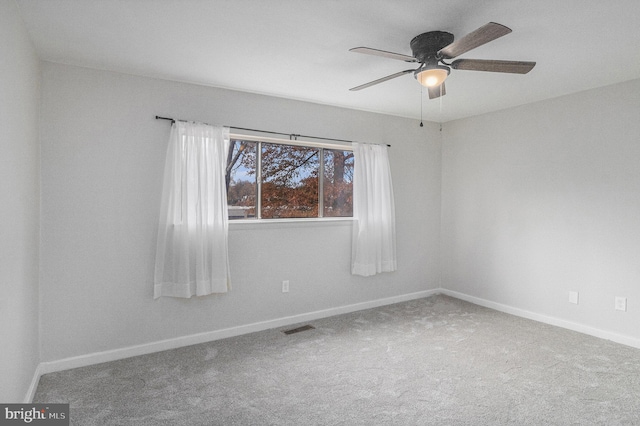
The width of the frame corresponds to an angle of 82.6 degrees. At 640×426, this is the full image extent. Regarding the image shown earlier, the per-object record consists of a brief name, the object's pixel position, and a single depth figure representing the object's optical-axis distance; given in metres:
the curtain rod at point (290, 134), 3.26
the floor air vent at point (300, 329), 3.63
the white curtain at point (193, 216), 3.17
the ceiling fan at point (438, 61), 2.15
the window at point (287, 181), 3.71
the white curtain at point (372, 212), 4.25
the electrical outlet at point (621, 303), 3.35
